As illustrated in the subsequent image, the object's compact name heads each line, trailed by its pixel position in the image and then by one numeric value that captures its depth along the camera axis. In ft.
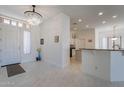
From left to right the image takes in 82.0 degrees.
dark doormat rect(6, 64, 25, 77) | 9.59
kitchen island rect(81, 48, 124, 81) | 7.56
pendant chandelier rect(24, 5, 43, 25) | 8.97
